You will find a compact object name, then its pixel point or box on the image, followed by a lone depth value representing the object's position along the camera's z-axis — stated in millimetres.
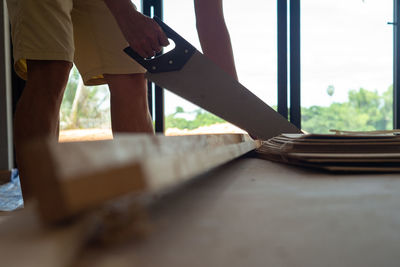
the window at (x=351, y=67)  2602
